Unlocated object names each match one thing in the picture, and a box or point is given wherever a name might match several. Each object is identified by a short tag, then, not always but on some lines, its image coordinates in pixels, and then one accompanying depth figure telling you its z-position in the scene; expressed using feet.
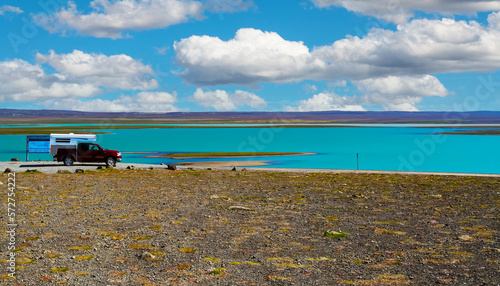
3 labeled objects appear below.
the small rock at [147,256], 34.40
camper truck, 138.72
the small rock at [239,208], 55.10
